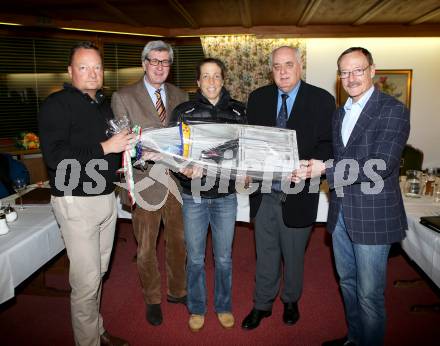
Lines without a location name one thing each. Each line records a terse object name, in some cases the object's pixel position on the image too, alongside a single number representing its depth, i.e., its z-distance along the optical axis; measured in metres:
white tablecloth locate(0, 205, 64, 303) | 1.93
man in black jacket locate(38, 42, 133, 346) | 1.78
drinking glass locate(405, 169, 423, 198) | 2.92
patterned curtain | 6.23
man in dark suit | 2.11
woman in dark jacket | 2.12
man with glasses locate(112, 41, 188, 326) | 2.30
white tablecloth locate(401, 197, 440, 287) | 2.10
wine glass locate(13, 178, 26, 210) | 2.68
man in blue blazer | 1.68
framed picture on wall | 6.14
